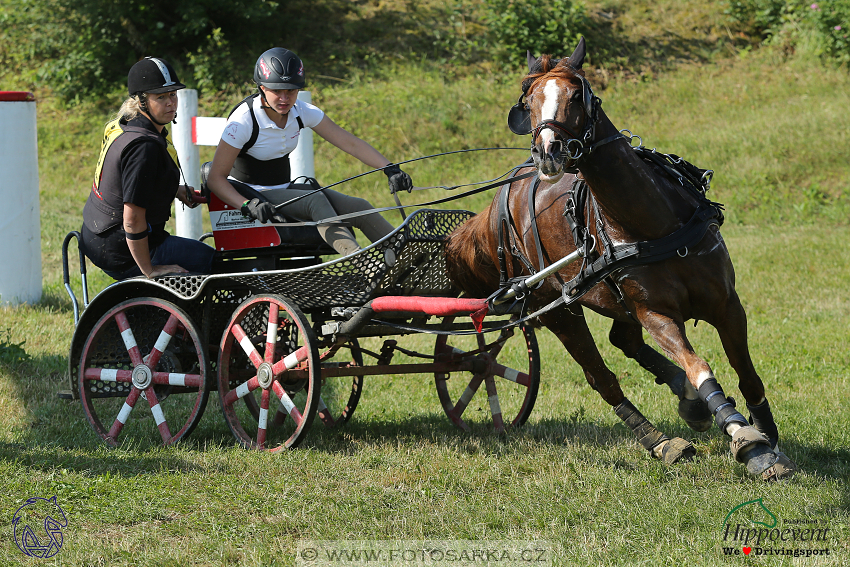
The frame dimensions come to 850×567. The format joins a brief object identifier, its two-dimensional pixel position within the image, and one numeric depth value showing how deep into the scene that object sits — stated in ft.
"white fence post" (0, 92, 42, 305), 55.01
